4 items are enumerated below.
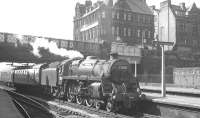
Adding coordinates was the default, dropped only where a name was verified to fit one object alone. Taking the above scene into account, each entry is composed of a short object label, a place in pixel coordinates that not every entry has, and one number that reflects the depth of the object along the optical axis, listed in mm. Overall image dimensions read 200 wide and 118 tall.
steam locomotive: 15914
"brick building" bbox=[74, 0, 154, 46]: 60469
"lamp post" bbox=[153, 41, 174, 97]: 18616
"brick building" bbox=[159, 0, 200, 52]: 60062
